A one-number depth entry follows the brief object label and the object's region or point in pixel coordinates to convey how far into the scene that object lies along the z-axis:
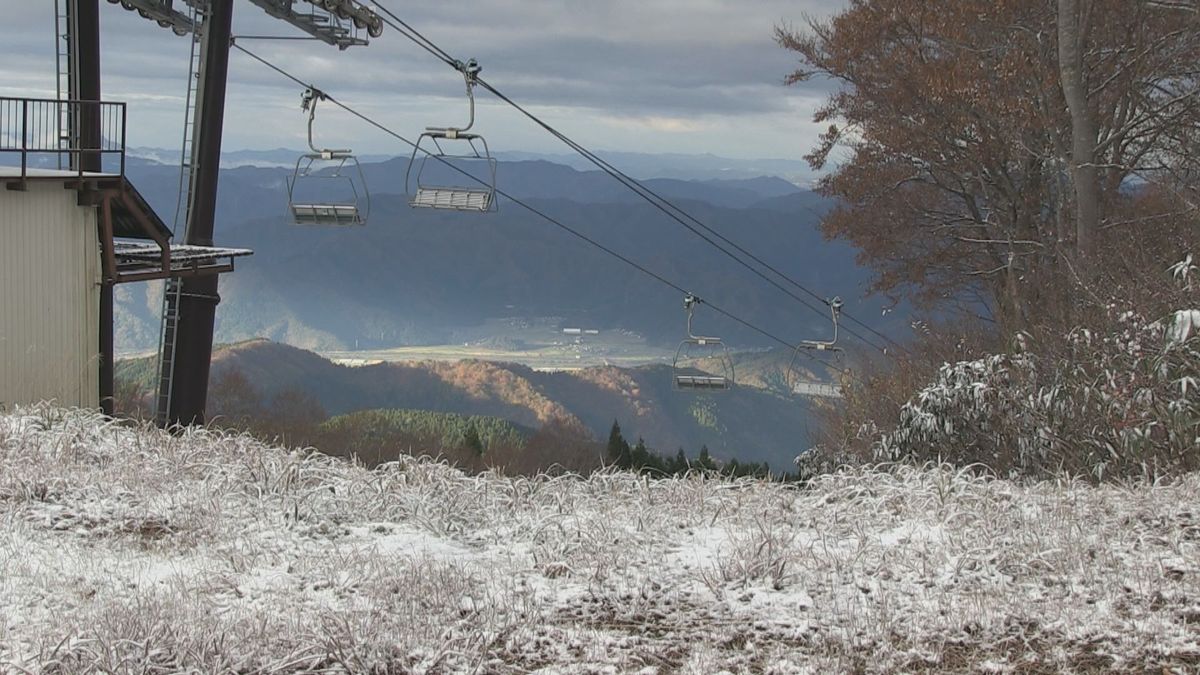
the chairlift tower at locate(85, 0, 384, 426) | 17.98
